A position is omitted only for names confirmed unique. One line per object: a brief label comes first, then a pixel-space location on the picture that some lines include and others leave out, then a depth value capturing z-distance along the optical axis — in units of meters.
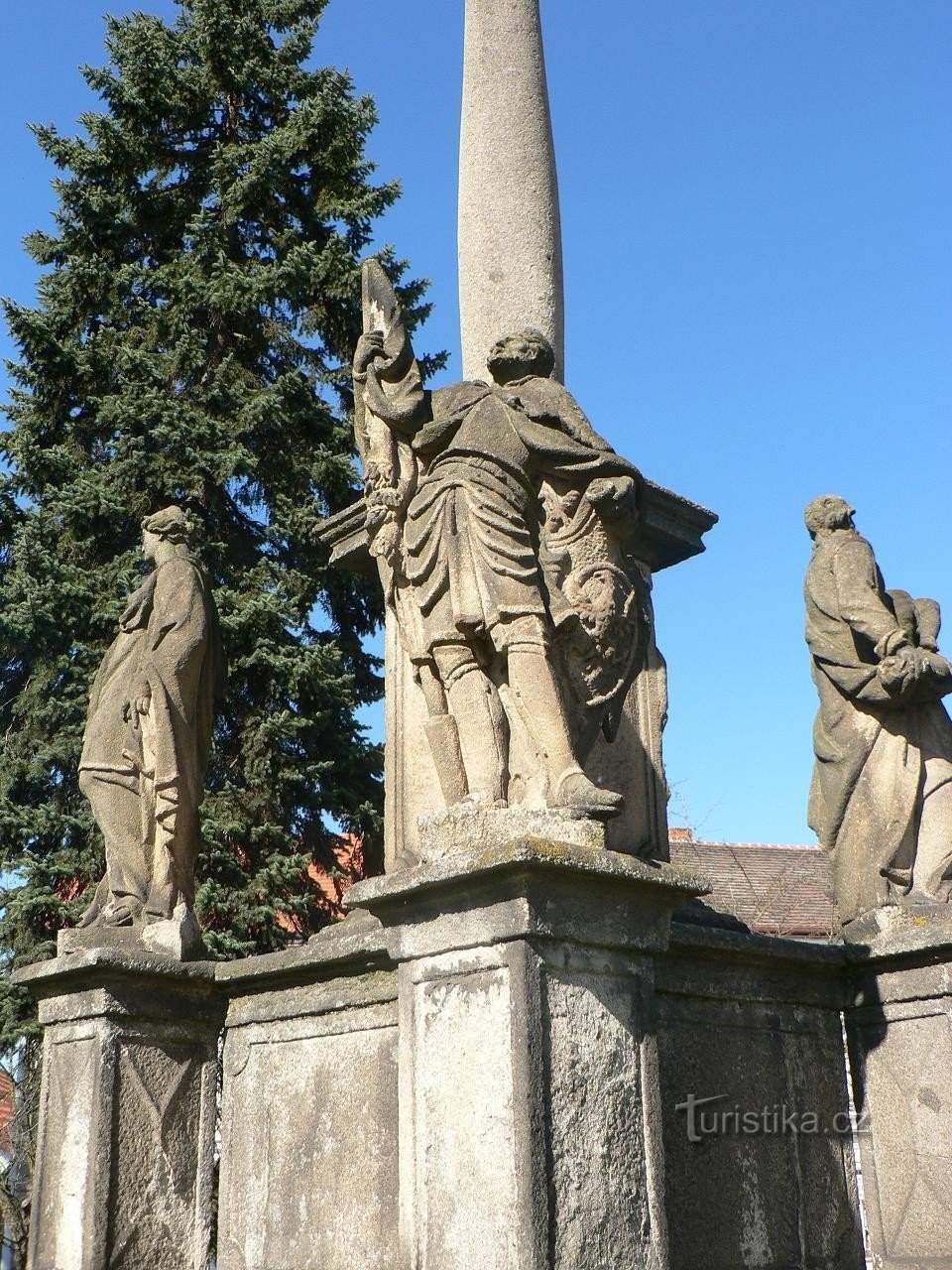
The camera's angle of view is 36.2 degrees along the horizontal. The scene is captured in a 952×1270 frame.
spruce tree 14.20
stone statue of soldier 4.75
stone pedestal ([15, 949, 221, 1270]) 5.64
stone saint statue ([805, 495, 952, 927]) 5.62
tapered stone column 6.51
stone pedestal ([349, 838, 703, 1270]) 3.86
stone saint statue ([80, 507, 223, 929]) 6.27
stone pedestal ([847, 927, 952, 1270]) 5.16
